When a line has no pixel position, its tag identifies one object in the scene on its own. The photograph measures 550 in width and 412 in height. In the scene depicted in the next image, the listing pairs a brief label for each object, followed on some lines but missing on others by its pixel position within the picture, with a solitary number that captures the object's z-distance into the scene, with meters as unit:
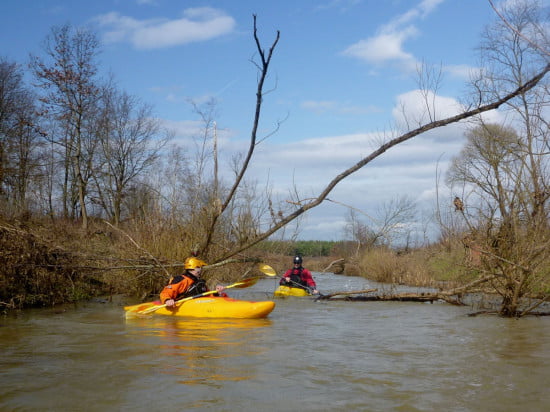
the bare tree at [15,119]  22.70
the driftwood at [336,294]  11.30
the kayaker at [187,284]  9.41
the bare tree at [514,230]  8.38
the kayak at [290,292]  13.88
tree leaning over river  7.02
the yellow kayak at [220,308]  9.20
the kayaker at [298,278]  14.02
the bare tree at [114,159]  26.70
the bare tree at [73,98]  21.91
